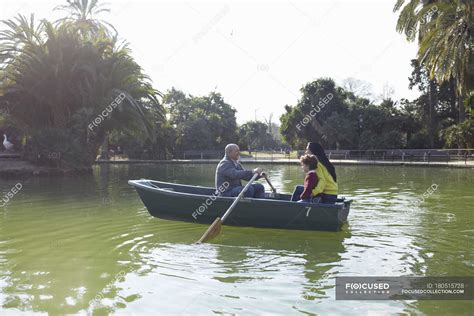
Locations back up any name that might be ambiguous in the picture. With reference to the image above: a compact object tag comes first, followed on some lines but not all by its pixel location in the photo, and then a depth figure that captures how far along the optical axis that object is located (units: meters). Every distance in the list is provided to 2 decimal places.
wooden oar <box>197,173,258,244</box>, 8.16
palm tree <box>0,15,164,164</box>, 28.55
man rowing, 9.45
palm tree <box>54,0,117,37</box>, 45.03
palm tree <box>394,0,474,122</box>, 23.73
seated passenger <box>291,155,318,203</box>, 8.78
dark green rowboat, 8.66
